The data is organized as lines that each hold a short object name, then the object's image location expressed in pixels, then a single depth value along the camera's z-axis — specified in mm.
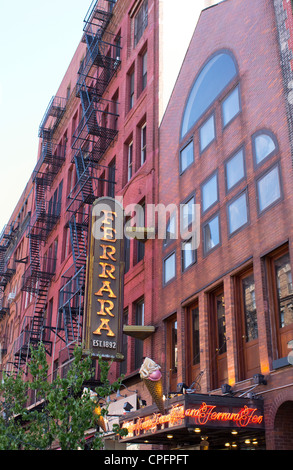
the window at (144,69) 29592
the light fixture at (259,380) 14867
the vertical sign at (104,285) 22203
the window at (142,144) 27739
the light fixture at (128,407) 21388
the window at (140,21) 30969
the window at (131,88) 30891
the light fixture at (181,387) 17939
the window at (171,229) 22547
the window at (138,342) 24147
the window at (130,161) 29091
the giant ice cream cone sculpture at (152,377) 16828
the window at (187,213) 21344
